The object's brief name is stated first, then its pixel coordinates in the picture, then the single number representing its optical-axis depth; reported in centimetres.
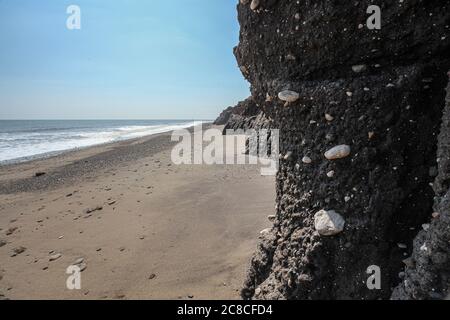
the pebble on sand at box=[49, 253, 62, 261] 473
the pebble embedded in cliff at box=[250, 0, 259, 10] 254
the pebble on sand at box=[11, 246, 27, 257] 507
